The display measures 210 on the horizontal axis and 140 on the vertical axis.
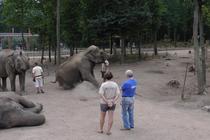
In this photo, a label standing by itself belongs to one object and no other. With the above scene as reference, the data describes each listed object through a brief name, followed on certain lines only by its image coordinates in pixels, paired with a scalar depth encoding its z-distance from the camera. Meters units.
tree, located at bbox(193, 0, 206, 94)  24.81
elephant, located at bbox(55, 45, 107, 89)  25.77
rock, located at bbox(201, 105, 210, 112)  20.12
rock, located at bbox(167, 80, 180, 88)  28.90
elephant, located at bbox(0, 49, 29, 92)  24.28
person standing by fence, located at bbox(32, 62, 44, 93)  24.34
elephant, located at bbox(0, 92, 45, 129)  14.35
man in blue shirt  14.04
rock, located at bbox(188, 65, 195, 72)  36.00
